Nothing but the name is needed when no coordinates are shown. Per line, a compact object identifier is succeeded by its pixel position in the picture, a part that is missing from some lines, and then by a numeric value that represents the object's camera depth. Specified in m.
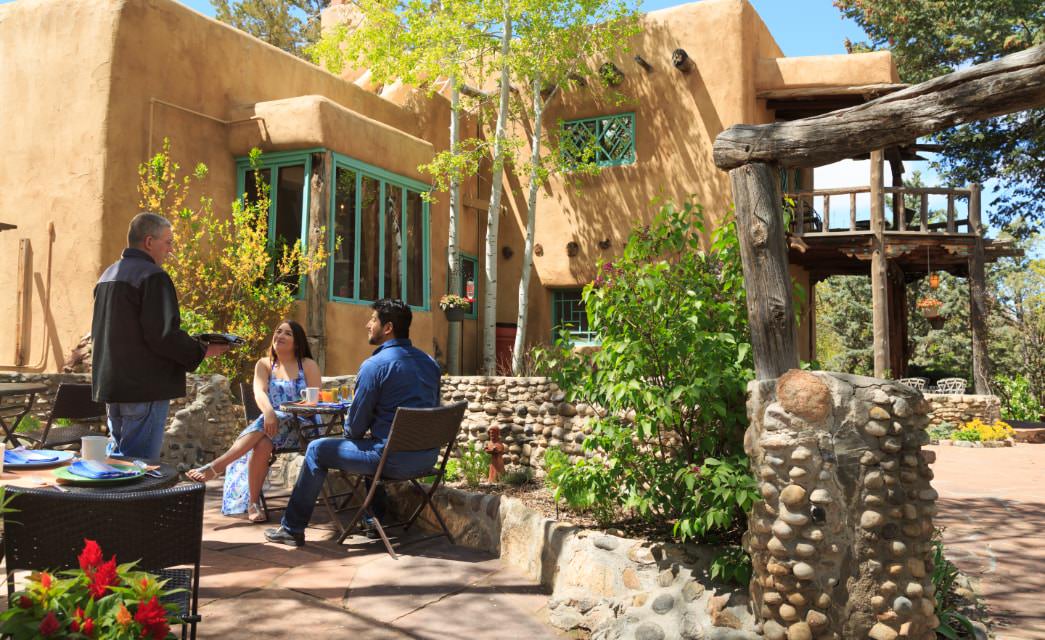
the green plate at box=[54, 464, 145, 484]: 2.71
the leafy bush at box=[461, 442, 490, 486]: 6.00
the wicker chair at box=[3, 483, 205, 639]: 2.08
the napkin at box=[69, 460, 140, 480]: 2.77
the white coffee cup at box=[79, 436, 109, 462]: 2.90
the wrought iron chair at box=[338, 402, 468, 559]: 4.38
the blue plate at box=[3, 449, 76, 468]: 2.99
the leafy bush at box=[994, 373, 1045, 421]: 16.47
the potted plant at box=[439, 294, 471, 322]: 11.73
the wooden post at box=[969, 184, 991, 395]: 14.05
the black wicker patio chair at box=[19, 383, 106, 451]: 5.29
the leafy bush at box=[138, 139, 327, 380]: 8.34
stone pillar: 3.27
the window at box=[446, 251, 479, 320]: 13.50
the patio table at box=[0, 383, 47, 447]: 5.07
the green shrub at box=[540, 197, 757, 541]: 4.03
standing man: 3.70
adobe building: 8.67
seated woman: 5.08
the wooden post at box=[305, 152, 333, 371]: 9.02
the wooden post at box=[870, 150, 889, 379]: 13.49
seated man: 4.56
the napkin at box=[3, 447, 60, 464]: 3.04
